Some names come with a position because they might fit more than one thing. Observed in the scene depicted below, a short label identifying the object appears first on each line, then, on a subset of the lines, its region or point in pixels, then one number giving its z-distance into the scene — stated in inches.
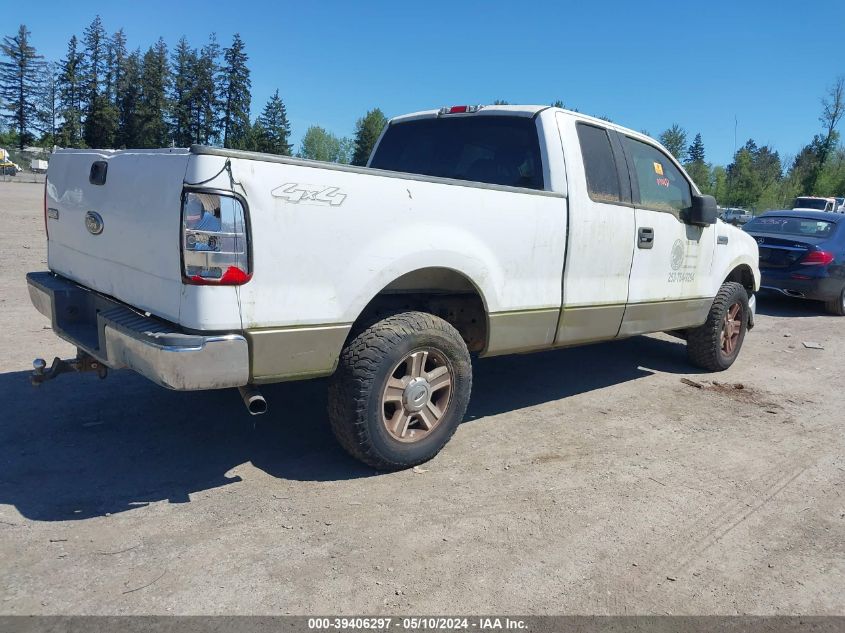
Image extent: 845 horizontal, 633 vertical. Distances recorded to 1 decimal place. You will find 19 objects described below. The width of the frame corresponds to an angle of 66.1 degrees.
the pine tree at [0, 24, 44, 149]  3489.2
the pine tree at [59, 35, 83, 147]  3371.1
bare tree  1828.2
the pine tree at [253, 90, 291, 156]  3184.1
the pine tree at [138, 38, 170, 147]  3176.7
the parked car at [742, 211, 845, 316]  410.3
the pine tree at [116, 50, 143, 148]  3201.3
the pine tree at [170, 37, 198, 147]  3179.1
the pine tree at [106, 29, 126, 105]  3462.1
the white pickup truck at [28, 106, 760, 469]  112.9
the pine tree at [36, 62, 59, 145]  3489.2
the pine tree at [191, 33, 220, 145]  3262.8
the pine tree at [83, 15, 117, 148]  3201.3
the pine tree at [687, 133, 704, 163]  5295.3
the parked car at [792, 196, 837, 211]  1120.8
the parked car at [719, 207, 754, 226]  1504.7
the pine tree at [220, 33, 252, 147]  3250.5
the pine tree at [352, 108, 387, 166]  3126.2
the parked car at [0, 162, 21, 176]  2015.3
